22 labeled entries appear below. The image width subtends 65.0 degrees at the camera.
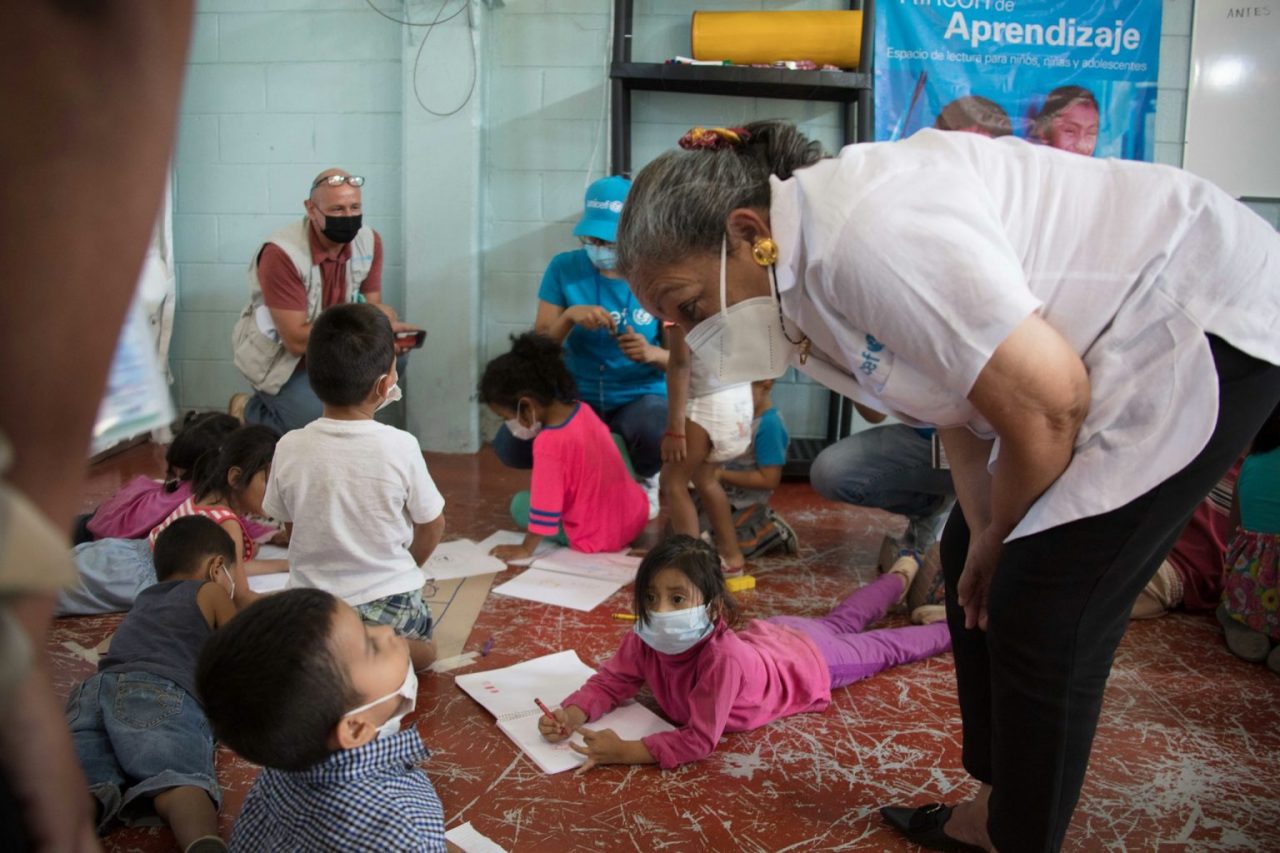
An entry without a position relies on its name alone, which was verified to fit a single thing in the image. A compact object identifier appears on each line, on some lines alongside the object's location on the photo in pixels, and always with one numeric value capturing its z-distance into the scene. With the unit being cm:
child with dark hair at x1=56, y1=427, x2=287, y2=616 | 253
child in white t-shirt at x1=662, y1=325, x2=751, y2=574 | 307
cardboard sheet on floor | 250
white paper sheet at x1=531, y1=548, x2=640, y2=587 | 299
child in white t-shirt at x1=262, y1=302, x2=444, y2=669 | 208
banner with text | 438
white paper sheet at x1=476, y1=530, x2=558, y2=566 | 321
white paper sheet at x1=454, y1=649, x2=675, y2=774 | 196
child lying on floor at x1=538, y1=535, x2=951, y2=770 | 193
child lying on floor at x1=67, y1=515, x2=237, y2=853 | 165
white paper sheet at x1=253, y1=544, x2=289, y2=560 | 306
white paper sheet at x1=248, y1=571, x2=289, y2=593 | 273
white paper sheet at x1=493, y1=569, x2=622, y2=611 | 277
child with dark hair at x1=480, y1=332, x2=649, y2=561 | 320
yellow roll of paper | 408
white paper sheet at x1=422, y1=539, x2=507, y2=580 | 296
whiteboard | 443
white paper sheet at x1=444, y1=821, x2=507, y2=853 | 164
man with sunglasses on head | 362
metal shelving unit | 406
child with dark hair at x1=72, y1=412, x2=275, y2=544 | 284
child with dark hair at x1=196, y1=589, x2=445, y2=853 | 125
